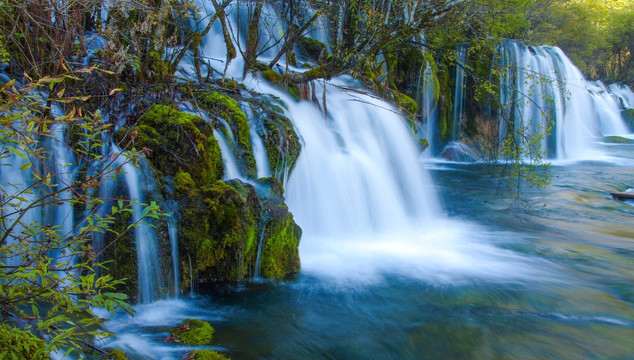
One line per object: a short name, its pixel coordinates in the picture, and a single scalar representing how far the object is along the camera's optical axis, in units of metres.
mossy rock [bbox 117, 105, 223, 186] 4.85
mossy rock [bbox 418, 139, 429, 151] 10.68
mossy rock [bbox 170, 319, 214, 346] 3.77
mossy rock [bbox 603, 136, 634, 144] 20.92
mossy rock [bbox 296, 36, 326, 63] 11.86
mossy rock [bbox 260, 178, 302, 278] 5.14
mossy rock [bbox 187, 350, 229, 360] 3.46
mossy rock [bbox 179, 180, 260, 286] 4.70
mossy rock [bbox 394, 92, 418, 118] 11.14
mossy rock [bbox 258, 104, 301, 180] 6.12
